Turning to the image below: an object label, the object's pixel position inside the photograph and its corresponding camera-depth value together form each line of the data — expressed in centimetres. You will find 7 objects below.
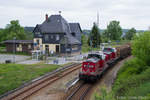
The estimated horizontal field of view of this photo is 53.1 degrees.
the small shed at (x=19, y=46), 4816
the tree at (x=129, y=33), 10738
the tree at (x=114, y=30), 8636
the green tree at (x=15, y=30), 7388
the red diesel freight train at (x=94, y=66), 1675
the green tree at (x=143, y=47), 1652
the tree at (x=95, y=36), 5795
